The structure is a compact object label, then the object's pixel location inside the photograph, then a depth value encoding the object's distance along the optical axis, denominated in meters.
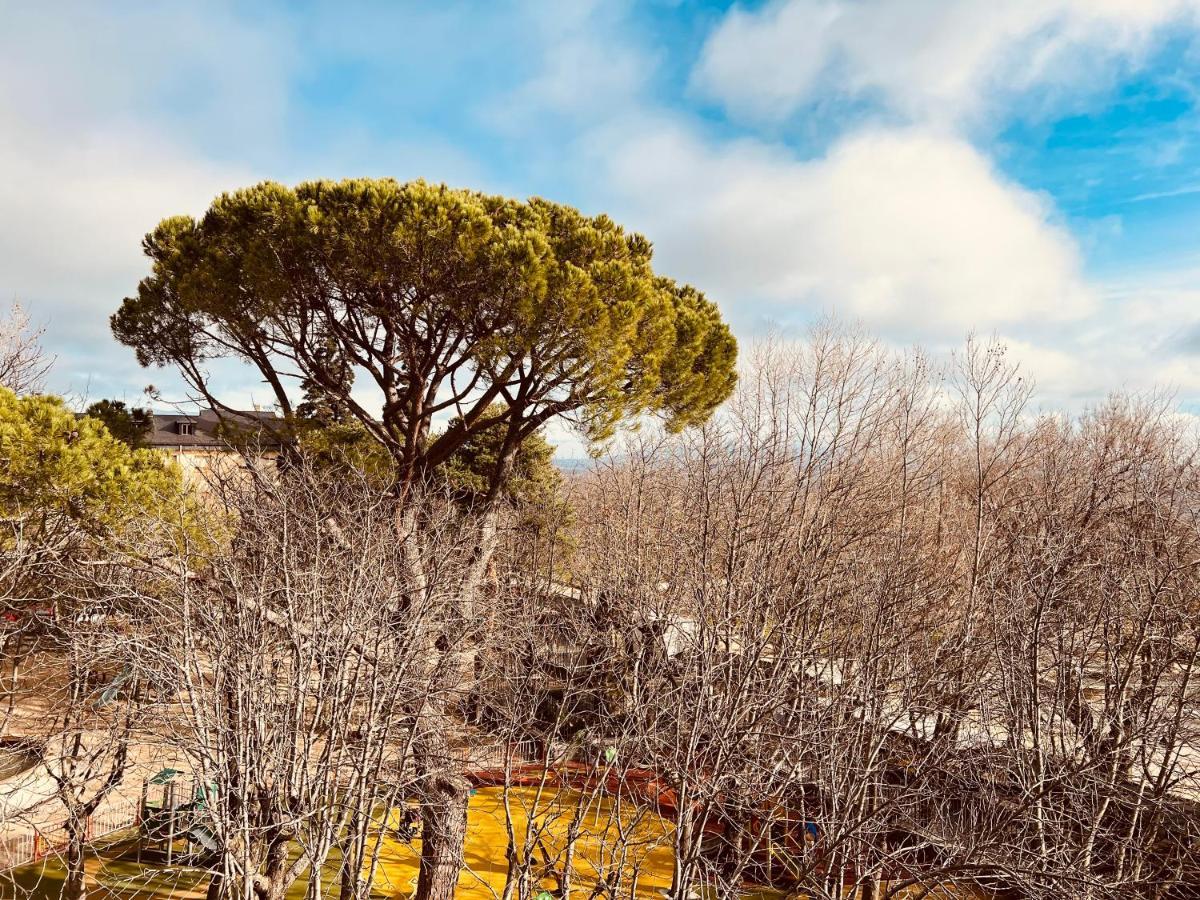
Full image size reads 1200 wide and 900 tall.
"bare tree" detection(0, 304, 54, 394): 18.47
